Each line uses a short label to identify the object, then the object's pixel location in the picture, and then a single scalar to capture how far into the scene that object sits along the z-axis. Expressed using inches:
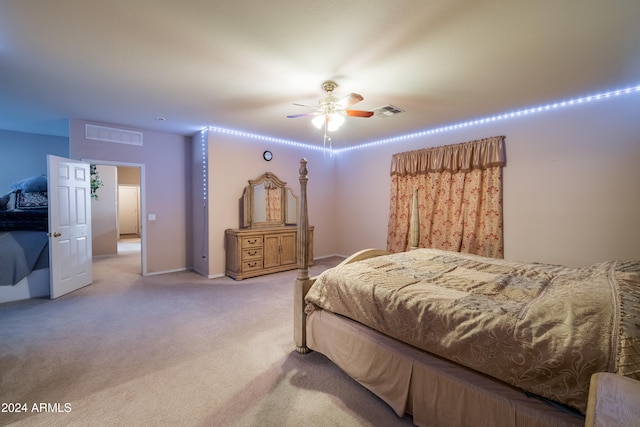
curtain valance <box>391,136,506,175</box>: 149.6
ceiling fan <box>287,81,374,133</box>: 105.2
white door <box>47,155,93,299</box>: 136.9
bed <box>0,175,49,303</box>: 133.3
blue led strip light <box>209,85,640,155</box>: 118.6
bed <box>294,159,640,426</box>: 43.5
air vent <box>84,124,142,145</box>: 159.2
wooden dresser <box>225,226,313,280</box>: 171.2
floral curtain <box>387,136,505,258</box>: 149.6
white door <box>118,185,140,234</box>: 360.8
